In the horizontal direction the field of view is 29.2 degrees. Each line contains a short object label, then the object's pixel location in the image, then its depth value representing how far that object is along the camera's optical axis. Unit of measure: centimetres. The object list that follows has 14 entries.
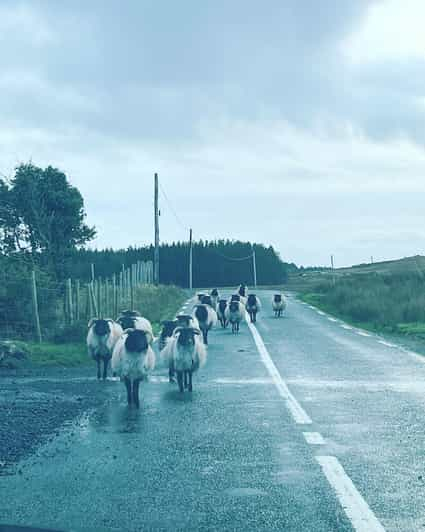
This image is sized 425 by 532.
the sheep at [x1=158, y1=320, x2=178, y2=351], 1653
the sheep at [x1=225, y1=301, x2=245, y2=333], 2727
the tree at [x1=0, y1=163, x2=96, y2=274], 4953
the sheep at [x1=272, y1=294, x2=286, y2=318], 3472
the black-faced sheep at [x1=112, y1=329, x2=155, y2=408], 1231
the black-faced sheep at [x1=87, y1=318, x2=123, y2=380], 1606
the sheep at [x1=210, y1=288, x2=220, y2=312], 3399
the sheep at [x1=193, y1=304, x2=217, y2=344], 2334
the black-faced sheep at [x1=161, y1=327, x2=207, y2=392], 1363
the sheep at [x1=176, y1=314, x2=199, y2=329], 1686
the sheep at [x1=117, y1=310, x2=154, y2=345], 1716
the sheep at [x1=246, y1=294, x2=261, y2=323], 3167
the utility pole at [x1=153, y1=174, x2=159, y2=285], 5181
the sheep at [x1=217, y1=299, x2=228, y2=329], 2867
